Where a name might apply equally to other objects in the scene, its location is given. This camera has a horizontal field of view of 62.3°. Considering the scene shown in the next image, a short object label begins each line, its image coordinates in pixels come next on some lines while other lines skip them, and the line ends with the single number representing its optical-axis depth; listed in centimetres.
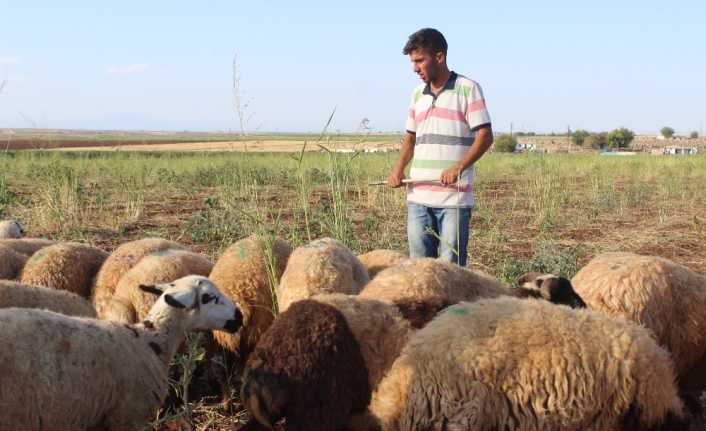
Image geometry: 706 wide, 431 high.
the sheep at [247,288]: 465
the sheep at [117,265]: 532
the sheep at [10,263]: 555
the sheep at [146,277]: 483
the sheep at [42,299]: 429
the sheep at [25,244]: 618
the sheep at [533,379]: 252
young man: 497
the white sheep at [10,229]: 745
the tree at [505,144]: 5369
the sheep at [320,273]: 439
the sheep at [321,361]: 281
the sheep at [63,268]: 539
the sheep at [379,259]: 540
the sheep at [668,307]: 408
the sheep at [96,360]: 313
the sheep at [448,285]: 386
